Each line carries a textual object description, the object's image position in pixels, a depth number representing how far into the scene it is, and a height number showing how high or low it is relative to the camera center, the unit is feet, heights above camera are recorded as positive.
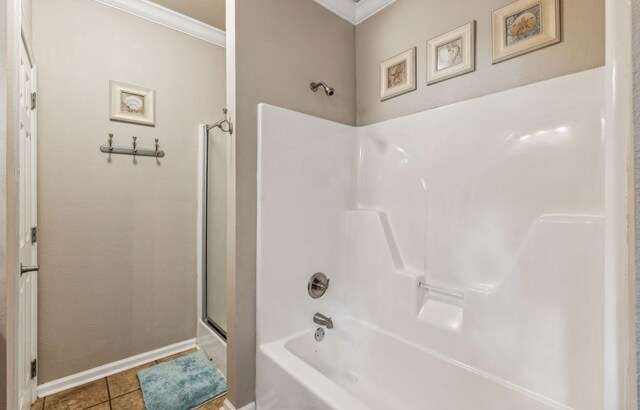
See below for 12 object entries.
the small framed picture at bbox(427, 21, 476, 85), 4.91 +2.67
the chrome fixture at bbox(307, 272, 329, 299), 5.88 -1.65
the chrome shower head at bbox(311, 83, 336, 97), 5.98 +2.43
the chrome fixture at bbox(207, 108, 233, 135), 5.10 +1.39
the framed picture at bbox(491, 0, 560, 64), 4.13 +2.66
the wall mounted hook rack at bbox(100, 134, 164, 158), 6.86 +1.34
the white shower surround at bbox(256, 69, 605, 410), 3.81 -0.84
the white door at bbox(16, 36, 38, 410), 4.93 -0.57
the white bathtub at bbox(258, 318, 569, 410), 4.06 -2.84
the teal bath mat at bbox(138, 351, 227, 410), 5.92 -3.99
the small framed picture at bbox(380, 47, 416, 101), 5.73 +2.67
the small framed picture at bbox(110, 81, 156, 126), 6.97 +2.49
